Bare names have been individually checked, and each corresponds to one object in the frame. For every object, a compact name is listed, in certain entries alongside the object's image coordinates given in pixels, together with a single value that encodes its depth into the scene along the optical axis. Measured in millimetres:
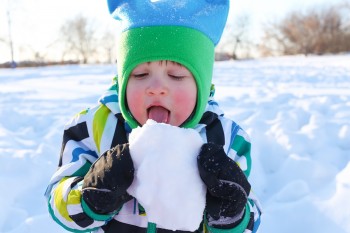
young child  1113
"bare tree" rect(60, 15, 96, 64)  32781
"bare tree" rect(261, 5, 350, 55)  25500
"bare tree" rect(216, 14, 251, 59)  33750
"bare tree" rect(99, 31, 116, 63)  35156
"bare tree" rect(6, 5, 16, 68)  21938
